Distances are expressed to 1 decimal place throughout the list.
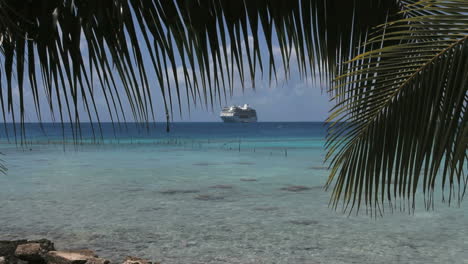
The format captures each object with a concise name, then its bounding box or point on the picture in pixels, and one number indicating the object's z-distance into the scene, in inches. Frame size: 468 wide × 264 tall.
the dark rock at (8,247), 228.2
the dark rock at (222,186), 650.7
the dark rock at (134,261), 230.7
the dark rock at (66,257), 224.0
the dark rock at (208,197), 547.2
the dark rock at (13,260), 212.1
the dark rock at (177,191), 608.5
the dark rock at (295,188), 627.5
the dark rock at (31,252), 221.6
